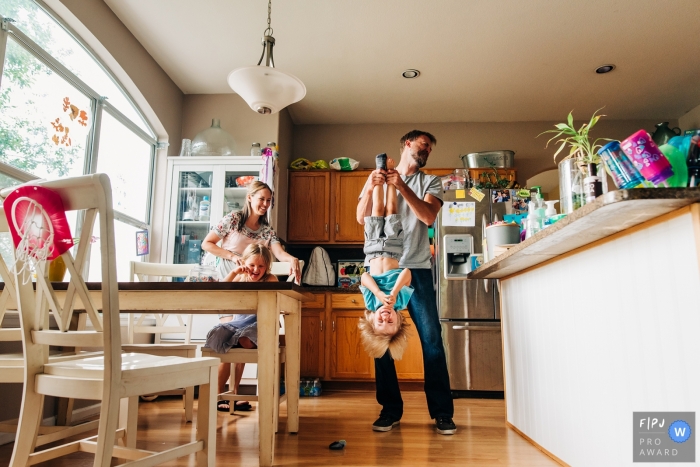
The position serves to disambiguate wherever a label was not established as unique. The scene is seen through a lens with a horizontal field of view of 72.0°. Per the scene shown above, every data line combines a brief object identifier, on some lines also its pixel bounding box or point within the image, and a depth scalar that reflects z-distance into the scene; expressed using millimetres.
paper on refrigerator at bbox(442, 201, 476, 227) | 3945
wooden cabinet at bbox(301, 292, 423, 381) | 4180
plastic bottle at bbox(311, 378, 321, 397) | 3949
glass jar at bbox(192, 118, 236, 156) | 4203
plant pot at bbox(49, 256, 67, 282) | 1884
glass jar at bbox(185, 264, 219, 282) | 2158
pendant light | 2145
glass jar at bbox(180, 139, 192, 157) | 4242
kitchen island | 1146
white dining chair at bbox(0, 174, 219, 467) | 1213
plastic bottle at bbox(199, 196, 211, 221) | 4086
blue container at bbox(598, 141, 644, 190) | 1213
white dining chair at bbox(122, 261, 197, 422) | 2318
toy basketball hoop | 1228
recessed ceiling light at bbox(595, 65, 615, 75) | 3814
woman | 2744
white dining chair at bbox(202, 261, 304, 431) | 1990
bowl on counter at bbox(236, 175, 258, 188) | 4016
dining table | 1785
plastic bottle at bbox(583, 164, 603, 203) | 1425
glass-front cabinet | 4055
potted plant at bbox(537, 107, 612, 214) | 1611
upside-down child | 2188
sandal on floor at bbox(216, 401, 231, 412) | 2913
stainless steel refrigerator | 3742
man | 2350
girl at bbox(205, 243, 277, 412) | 2416
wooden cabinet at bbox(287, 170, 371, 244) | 4680
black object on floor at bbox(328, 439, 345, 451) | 2018
